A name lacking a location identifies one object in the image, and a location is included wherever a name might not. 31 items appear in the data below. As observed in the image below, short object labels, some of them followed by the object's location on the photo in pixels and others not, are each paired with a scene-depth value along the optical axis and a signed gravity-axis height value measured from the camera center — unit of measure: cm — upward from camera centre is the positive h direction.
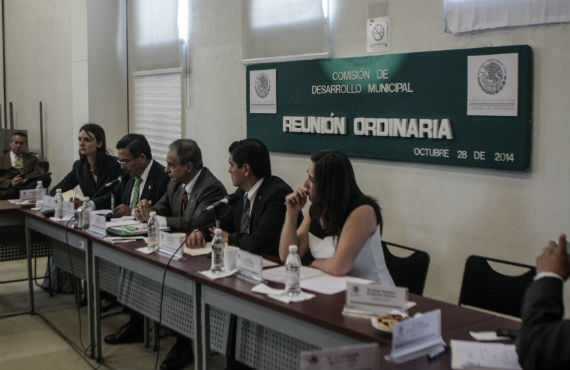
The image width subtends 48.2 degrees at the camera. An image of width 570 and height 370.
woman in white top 272 -42
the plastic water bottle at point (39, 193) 495 -55
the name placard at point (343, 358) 139 -52
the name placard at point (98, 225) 368 -60
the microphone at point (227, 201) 290 -36
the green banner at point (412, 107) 329 +10
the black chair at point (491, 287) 266 -70
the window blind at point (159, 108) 602 +15
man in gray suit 360 -49
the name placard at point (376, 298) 212 -58
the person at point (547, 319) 150 -47
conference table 209 -74
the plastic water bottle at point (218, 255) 276 -57
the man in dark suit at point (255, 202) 324 -41
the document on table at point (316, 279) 249 -64
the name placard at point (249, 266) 261 -59
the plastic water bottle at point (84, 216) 385 -57
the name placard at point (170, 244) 310 -60
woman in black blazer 497 -32
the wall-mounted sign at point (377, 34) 391 +56
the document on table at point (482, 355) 170 -64
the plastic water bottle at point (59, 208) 422 -57
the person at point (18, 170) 636 -50
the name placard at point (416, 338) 177 -61
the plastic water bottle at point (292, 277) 240 -58
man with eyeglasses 430 -33
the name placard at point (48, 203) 438 -56
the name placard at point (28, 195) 495 -56
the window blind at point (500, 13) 308 +57
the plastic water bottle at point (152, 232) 328 -56
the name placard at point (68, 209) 422 -58
